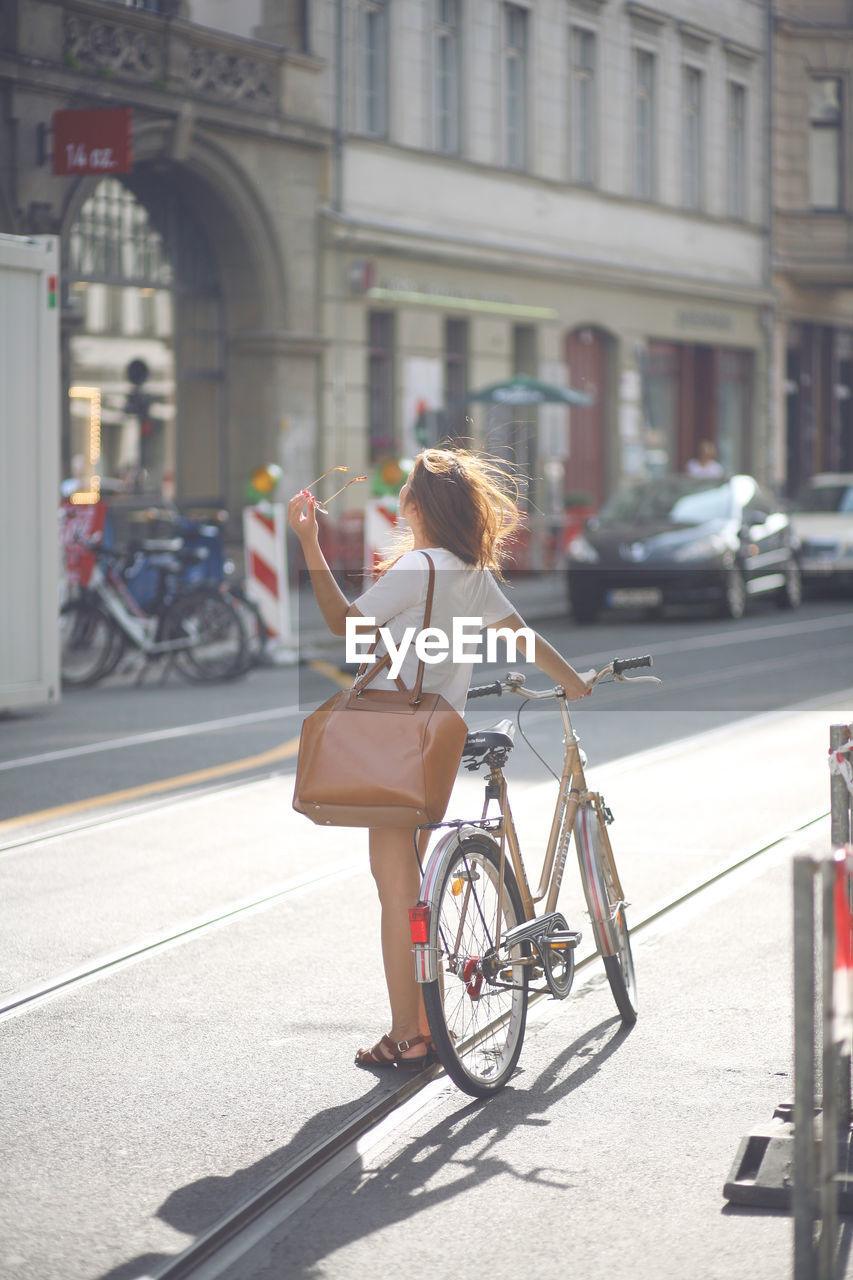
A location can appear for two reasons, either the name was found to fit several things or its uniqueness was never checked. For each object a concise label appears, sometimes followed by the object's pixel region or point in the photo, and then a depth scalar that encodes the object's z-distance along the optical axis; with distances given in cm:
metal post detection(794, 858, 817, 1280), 339
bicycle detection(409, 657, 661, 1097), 479
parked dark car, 2073
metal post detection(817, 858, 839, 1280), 345
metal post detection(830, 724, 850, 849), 450
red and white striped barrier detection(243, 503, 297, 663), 1684
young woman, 488
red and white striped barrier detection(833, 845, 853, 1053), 340
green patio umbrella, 2416
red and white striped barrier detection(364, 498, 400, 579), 1862
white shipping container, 1214
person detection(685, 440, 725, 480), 2766
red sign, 1944
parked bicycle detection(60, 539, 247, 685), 1494
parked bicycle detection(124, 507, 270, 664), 1539
